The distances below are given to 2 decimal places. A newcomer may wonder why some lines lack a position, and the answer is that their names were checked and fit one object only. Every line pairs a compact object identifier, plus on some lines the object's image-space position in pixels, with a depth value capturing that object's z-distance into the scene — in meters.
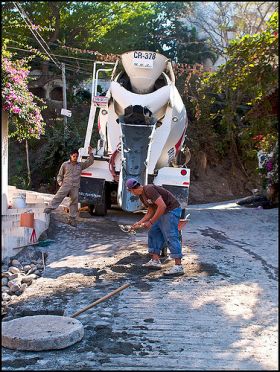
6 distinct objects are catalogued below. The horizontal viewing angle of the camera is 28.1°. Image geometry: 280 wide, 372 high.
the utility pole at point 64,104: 17.85
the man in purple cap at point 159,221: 6.88
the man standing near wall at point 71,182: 10.38
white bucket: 8.79
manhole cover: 4.36
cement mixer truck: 10.73
